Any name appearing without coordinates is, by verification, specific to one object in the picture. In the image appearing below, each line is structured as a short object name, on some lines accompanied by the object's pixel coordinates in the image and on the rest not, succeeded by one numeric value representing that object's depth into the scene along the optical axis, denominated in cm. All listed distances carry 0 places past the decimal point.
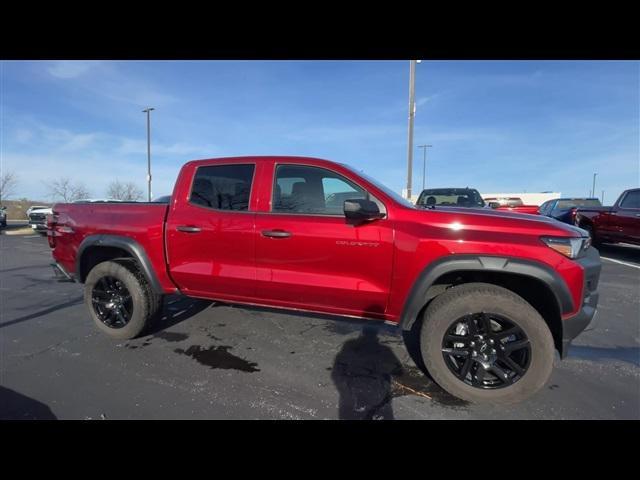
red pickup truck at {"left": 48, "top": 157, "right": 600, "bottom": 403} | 229
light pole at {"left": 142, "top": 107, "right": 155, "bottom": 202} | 2292
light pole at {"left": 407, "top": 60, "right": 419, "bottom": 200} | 1176
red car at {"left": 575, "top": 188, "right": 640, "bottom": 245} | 754
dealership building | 4450
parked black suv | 757
